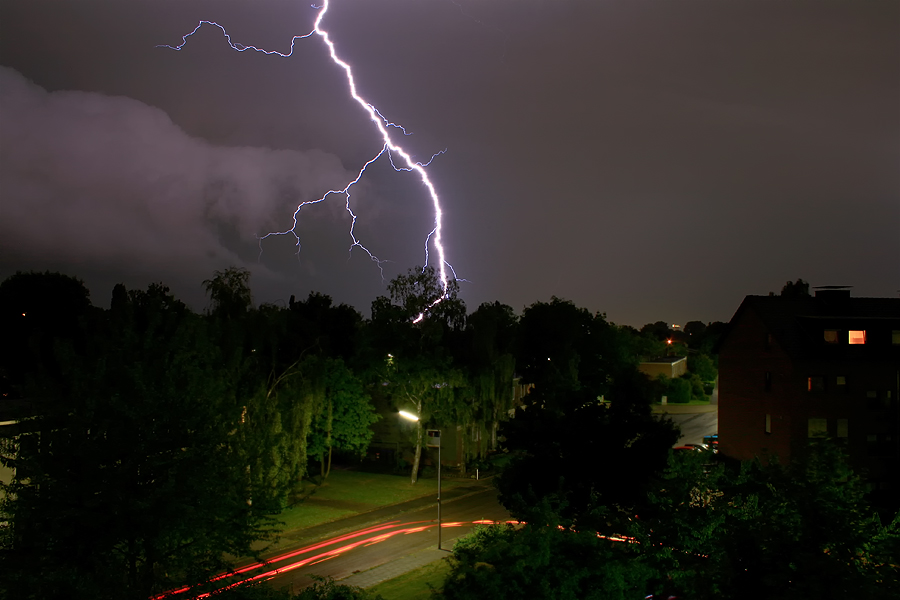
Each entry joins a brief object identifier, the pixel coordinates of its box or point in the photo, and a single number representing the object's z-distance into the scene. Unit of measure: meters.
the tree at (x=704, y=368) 82.38
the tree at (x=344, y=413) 29.53
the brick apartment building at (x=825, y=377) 31.45
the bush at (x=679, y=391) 71.19
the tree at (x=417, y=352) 31.34
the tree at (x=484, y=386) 33.56
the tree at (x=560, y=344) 62.28
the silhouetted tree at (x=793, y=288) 83.25
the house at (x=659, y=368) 82.88
